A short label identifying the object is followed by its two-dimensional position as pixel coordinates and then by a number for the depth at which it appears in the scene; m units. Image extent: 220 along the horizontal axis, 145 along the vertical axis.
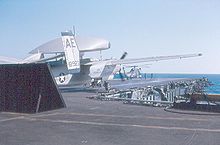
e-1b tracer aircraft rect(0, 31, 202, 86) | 46.48
